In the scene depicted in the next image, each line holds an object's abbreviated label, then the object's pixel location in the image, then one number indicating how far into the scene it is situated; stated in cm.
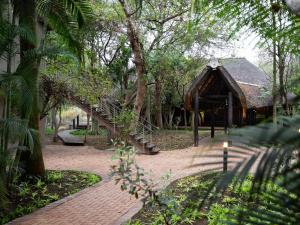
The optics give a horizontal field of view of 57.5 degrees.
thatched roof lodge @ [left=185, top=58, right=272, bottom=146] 1092
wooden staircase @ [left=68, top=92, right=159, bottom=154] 1101
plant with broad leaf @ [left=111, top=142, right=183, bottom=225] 303
